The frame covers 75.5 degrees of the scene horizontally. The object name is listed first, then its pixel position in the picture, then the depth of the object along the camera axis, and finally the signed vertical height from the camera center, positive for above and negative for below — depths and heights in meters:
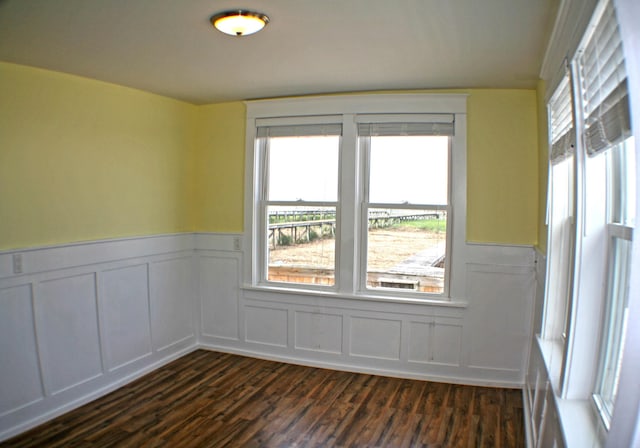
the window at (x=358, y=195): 3.62 +0.08
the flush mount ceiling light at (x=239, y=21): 2.06 +0.93
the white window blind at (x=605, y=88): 1.09 +0.35
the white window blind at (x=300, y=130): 3.84 +0.69
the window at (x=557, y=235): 2.32 -0.19
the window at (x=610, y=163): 1.18 +0.13
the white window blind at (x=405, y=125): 3.57 +0.69
